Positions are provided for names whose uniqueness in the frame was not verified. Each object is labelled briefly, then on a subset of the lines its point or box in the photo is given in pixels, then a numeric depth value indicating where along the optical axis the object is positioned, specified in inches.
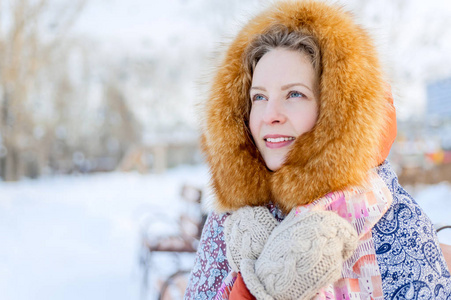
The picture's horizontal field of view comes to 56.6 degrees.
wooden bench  174.6
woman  54.1
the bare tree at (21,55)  472.4
